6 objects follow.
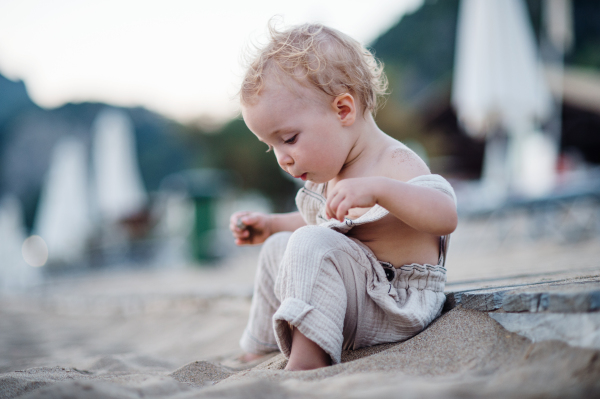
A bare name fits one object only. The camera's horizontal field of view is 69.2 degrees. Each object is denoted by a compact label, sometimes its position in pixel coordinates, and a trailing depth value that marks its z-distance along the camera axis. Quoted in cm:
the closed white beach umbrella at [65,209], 1111
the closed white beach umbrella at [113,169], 1228
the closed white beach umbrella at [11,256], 931
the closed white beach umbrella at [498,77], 698
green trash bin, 745
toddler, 128
